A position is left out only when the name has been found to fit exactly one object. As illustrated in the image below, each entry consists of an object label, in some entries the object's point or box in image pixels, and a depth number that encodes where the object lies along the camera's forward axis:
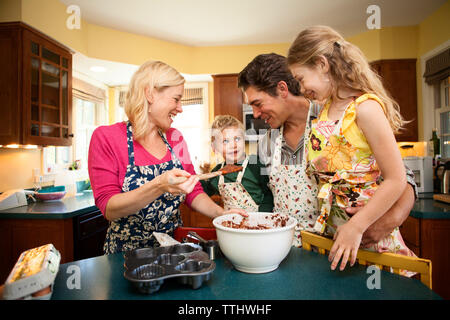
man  1.30
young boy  1.69
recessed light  3.69
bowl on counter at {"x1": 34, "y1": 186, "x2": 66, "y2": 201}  2.61
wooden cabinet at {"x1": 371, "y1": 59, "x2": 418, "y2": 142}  3.47
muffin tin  0.71
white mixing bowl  0.77
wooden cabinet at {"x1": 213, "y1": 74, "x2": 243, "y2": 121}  4.07
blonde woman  1.22
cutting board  2.26
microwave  3.95
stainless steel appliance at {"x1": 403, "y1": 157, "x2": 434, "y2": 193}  2.75
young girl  0.90
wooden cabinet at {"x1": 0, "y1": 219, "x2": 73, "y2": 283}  2.19
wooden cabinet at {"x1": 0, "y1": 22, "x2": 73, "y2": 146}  2.33
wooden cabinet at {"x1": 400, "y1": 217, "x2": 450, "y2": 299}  2.04
